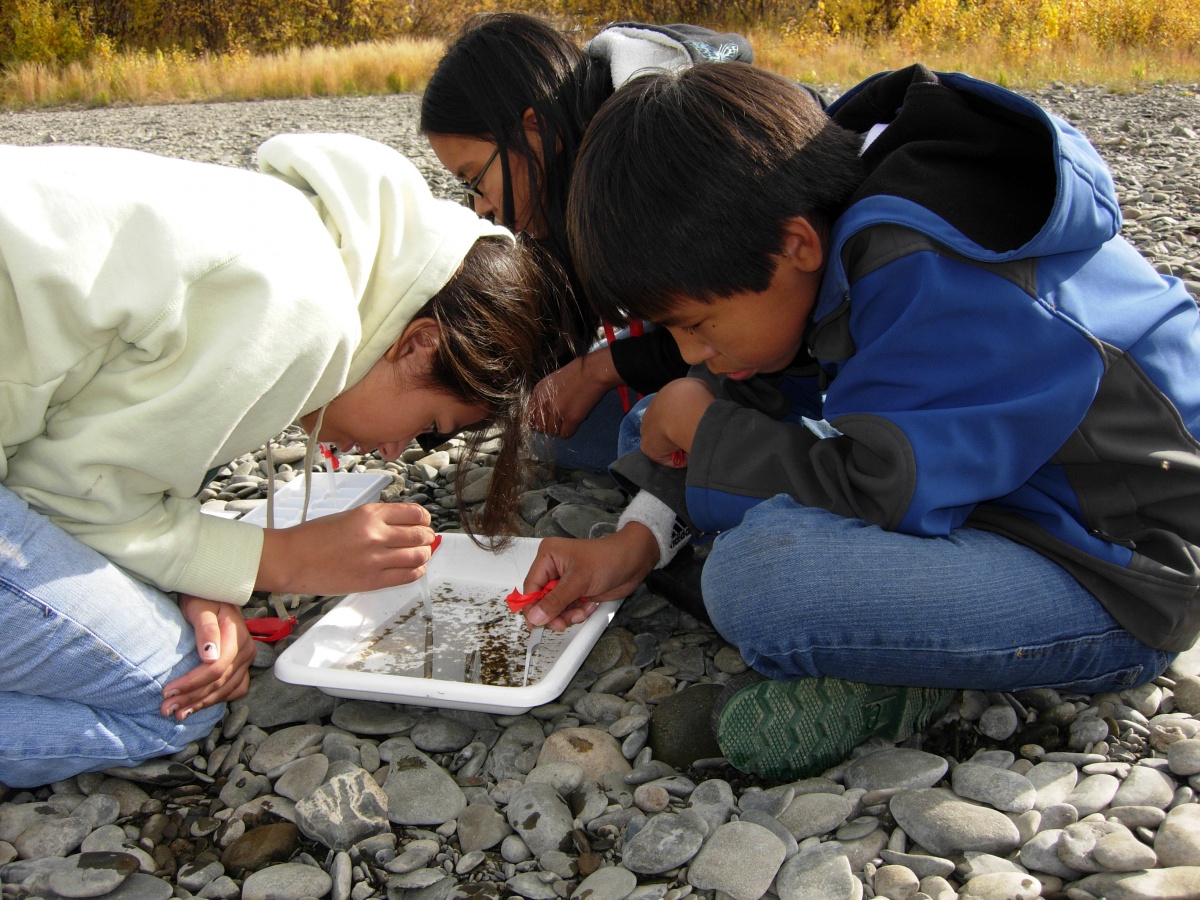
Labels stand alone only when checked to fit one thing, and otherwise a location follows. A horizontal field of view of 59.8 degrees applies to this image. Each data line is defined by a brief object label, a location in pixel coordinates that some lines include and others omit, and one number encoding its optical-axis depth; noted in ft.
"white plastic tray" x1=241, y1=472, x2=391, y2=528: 7.00
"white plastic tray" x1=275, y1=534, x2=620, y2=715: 4.76
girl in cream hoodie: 4.24
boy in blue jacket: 4.32
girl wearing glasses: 7.09
